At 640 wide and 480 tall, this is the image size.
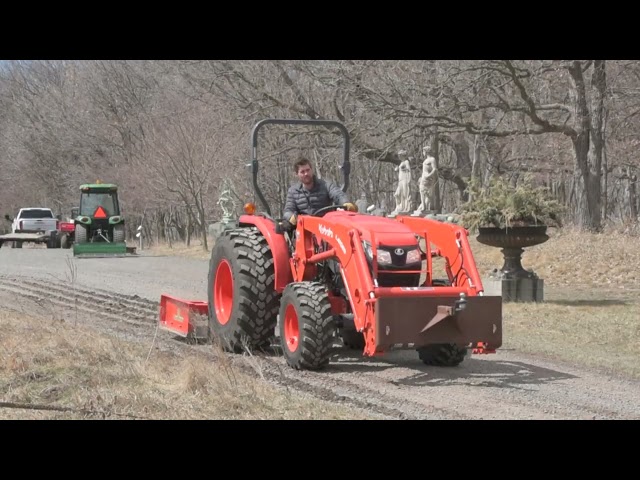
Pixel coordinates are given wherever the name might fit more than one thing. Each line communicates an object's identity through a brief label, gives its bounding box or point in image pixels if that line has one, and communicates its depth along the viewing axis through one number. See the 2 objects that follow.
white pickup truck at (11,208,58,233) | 41.41
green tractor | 30.12
